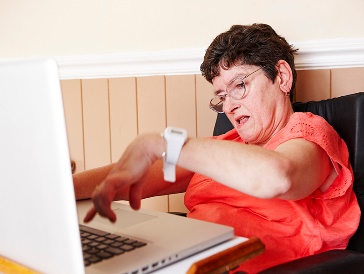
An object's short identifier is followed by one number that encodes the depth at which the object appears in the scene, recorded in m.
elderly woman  0.92
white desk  0.85
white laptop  0.67
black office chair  1.45
